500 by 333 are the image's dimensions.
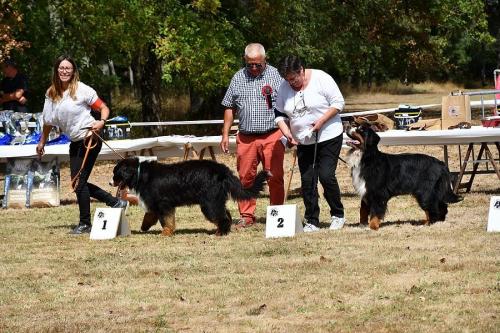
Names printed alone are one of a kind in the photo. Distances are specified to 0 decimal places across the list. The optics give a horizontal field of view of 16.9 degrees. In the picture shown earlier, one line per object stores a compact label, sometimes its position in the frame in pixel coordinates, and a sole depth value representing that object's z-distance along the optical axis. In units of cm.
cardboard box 2128
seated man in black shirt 2497
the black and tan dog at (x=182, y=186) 1538
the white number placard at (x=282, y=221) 1504
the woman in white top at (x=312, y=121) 1490
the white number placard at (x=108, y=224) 1579
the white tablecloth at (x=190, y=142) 1950
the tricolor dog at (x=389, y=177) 1514
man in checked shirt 1606
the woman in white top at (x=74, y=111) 1584
